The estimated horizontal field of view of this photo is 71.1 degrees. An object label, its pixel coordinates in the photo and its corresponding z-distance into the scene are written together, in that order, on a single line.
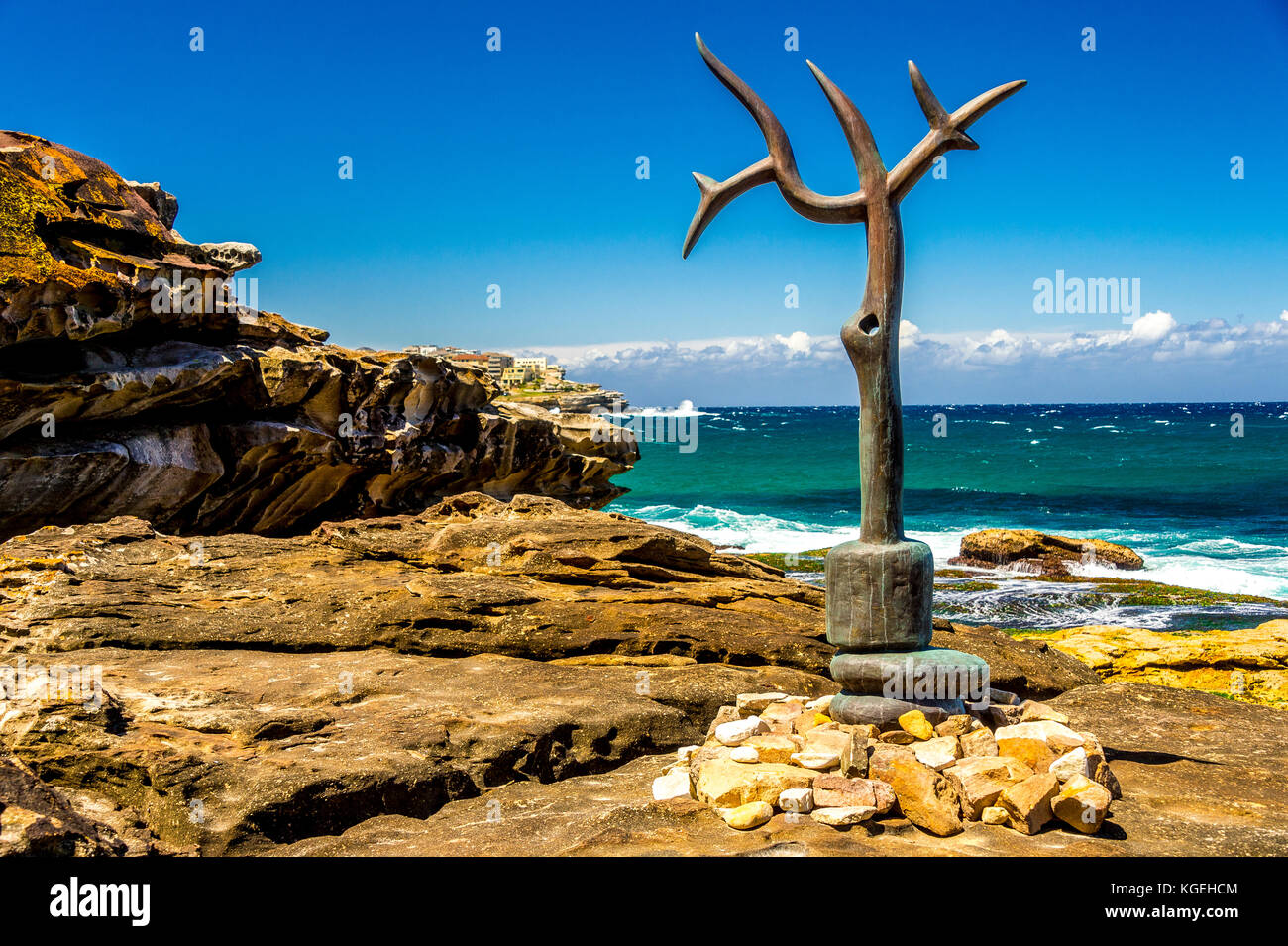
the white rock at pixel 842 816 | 5.37
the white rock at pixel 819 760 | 6.08
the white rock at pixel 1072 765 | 5.82
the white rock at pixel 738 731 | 6.72
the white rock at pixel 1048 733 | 6.20
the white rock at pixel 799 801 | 5.51
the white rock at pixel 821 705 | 7.36
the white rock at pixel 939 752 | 6.09
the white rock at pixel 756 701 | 7.69
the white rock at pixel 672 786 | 6.05
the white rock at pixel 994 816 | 5.49
